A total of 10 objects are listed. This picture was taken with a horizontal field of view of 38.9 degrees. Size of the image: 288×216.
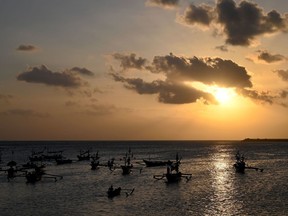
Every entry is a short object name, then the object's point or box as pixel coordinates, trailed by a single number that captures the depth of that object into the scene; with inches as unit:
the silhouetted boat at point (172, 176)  3631.6
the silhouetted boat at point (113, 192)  2765.7
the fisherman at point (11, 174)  3912.9
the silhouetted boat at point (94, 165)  4994.8
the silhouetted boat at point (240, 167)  4598.9
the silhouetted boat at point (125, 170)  4409.5
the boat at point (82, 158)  6798.2
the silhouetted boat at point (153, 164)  5413.4
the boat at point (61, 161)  5945.9
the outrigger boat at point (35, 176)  3631.9
